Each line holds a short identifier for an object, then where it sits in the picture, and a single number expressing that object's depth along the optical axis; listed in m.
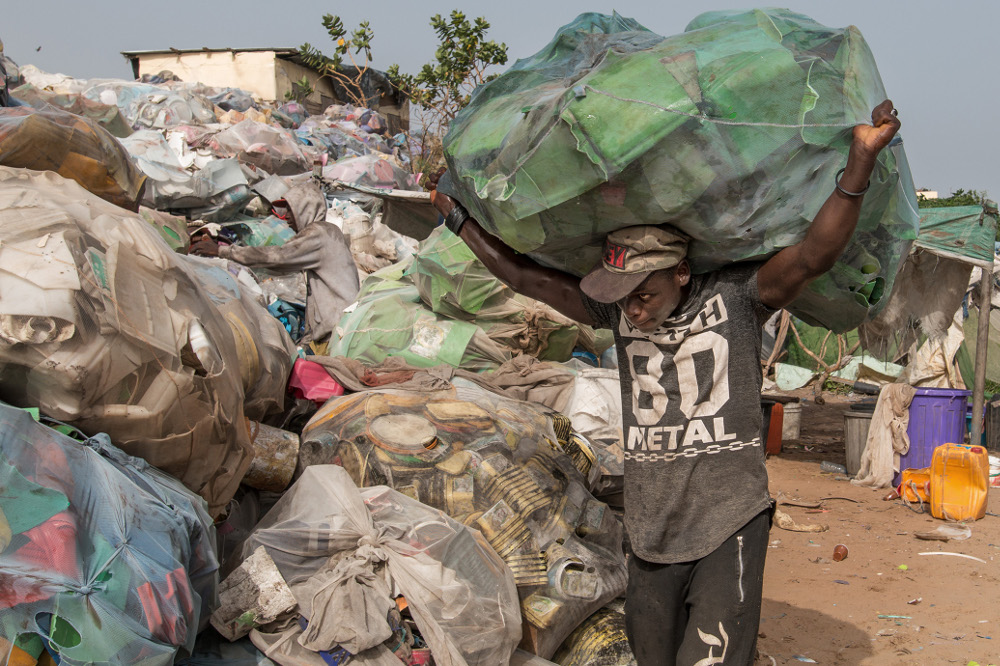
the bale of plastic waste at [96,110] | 6.17
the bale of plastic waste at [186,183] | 6.04
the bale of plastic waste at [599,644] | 2.50
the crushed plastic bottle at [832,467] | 6.14
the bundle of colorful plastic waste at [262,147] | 8.02
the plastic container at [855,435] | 5.97
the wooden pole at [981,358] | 5.79
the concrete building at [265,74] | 16.48
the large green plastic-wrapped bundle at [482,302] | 4.16
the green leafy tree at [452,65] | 12.59
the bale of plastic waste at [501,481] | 2.52
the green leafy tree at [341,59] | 14.59
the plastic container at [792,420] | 7.22
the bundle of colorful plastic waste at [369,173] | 8.39
